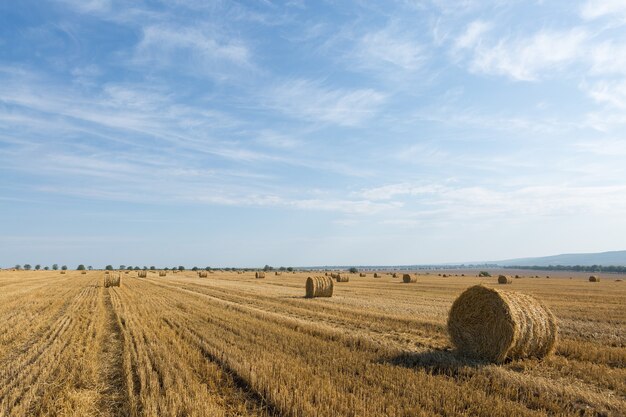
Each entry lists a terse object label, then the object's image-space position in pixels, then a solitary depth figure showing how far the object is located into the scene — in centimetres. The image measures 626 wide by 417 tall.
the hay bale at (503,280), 4366
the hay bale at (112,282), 3131
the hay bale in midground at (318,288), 2409
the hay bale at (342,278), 4469
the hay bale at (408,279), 4631
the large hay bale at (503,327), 911
